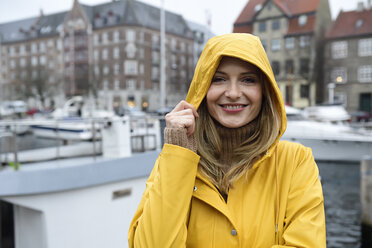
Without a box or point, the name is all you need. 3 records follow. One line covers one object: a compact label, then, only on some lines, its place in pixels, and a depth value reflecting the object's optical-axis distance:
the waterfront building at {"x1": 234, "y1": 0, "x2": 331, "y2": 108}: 42.31
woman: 1.46
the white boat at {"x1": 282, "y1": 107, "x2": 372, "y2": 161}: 15.76
